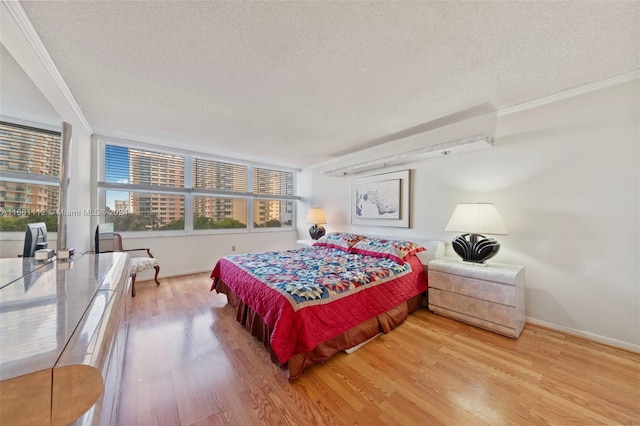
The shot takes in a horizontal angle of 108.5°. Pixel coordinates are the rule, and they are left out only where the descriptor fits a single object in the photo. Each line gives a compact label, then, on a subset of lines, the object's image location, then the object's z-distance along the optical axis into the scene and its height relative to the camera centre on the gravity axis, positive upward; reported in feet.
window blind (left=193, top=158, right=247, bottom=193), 14.73 +2.48
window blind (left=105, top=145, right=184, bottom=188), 12.08 +2.49
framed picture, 11.52 +0.76
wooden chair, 10.23 -2.38
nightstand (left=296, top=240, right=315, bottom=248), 14.95 -2.03
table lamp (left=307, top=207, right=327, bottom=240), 15.75 -0.47
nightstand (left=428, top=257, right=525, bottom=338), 7.11 -2.67
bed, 5.56 -2.41
